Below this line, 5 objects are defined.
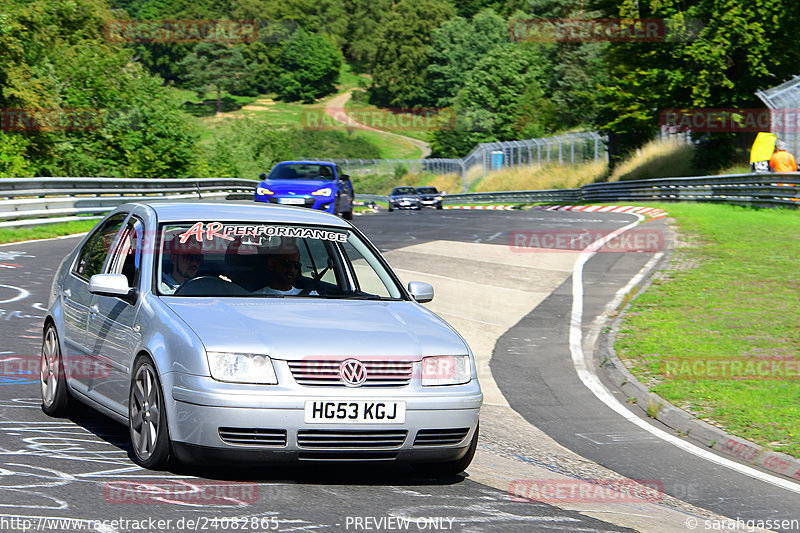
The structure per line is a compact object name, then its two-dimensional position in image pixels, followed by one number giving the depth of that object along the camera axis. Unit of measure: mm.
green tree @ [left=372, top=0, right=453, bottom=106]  158875
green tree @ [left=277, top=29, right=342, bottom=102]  170375
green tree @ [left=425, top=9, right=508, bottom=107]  140375
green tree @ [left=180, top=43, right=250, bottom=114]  160125
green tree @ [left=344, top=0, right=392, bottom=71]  196375
